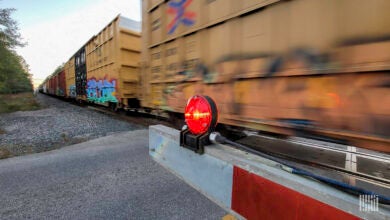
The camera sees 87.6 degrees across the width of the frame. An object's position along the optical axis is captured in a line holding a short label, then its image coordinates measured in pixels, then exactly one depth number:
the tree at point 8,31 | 19.44
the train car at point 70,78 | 15.53
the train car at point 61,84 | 20.02
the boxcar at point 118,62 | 7.42
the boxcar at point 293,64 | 0.99
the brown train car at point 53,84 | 26.15
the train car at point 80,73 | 12.29
